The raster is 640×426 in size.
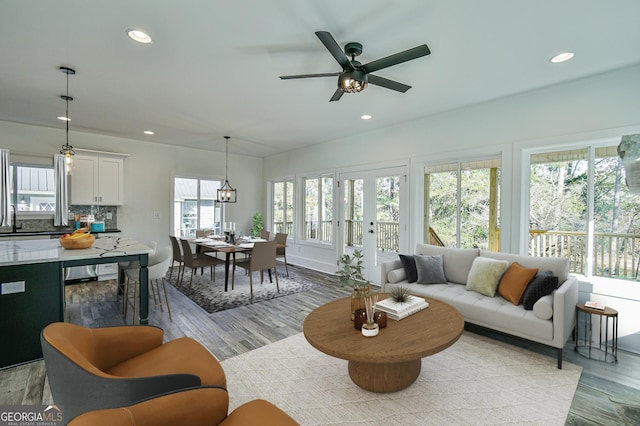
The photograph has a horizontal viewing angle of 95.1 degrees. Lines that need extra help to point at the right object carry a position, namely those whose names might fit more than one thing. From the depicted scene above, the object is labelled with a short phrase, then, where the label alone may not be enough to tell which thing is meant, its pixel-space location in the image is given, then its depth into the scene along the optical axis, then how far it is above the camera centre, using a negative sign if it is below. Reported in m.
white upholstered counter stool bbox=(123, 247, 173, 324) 3.42 -0.73
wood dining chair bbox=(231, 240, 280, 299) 4.36 -0.74
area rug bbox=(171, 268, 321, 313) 4.15 -1.31
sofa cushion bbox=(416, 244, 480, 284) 3.64 -0.64
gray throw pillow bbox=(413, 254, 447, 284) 3.63 -0.74
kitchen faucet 4.89 -0.20
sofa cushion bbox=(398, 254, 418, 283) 3.71 -0.72
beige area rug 1.94 -1.35
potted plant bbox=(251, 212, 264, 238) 7.70 -0.41
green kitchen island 2.47 -0.76
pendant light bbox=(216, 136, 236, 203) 5.98 +0.59
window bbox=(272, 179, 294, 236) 7.46 +0.10
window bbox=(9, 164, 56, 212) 5.02 +0.35
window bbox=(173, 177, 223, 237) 6.82 +0.08
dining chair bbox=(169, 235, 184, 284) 4.99 -0.71
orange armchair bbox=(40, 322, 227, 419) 1.22 -0.80
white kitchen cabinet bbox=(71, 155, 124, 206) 5.29 +0.52
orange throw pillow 2.94 -0.73
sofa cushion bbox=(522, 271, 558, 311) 2.78 -0.73
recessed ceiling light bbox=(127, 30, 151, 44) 2.36 +1.43
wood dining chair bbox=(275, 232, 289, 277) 5.75 -0.70
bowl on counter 3.14 -0.37
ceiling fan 2.01 +1.11
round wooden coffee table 1.87 -0.89
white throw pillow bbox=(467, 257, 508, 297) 3.19 -0.71
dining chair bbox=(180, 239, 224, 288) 4.75 -0.85
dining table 4.63 -0.60
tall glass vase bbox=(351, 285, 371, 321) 2.26 -0.67
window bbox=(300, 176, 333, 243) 6.41 +0.03
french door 5.04 -0.08
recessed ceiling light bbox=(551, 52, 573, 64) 2.69 +1.45
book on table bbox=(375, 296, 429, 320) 2.42 -0.83
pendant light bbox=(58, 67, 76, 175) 3.78 +0.75
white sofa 2.56 -0.92
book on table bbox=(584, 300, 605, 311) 2.74 -0.89
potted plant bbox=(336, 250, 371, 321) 2.17 -0.54
